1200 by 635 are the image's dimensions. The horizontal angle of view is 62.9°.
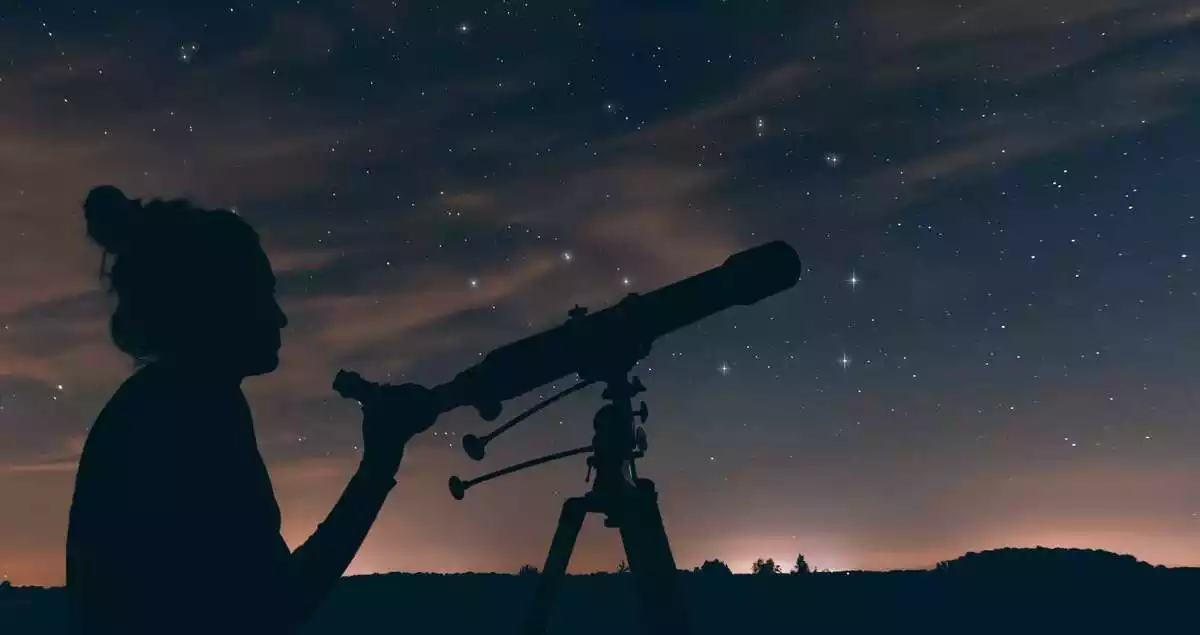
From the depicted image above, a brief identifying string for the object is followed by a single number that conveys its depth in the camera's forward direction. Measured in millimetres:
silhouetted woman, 2631
